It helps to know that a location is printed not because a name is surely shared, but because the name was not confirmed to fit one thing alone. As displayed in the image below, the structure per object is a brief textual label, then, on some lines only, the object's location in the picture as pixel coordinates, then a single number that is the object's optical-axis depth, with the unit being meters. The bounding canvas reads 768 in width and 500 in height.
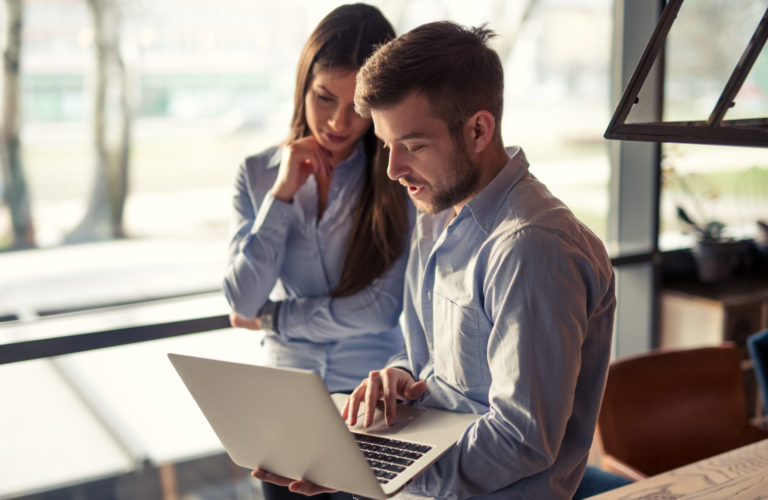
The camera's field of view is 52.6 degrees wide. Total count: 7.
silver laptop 1.13
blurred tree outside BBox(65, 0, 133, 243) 2.82
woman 1.74
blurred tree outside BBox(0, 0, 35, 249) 2.67
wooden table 1.45
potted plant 3.74
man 1.20
